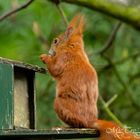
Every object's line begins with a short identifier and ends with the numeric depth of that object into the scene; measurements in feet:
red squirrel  22.36
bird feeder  19.17
